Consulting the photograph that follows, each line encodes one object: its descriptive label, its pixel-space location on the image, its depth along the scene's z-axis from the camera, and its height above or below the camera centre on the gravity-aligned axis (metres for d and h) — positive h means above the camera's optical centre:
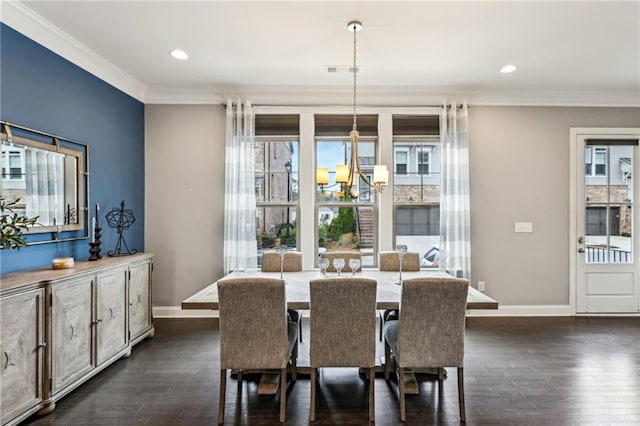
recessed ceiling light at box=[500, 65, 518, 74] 3.55 +1.50
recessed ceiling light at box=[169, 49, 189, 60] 3.23 +1.50
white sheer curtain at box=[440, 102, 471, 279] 4.12 +0.22
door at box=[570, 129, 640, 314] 4.30 -0.23
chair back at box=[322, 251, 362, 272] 3.32 -0.44
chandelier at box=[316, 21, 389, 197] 2.63 +0.31
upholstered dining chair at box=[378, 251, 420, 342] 3.30 -0.49
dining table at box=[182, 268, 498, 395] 2.27 -0.60
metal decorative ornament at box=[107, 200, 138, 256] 3.54 -0.12
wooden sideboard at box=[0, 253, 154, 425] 2.01 -0.82
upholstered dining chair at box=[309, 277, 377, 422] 2.09 -0.71
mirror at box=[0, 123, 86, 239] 2.43 +0.24
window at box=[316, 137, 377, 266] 4.37 -0.01
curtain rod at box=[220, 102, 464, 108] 4.23 +1.31
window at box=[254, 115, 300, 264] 4.36 +0.24
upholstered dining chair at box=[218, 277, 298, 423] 2.06 -0.71
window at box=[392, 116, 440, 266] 4.37 +0.18
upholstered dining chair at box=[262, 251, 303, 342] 3.33 -0.50
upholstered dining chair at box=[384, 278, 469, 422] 2.10 -0.71
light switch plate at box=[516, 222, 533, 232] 4.29 -0.20
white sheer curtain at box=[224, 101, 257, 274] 4.10 +0.21
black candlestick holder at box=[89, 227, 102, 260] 3.09 -0.33
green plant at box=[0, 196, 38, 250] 2.06 -0.11
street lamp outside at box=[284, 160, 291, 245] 4.38 +0.35
